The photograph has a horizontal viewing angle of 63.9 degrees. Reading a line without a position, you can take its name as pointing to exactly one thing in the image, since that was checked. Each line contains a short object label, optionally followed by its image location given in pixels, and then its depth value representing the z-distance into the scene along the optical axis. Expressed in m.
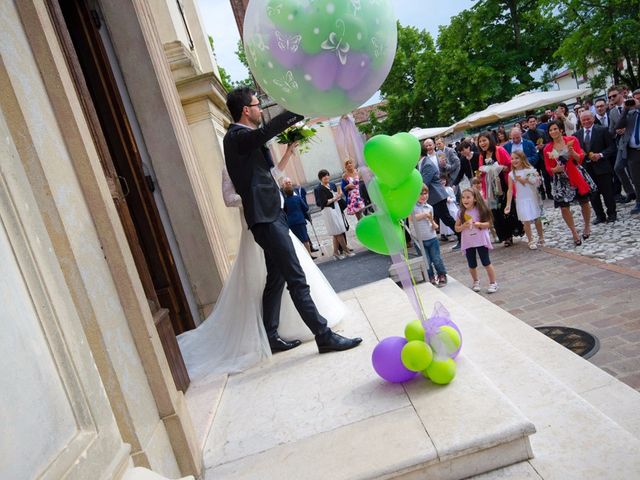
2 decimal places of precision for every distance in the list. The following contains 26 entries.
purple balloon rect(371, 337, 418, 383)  2.93
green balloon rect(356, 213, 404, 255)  3.05
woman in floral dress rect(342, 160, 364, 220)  10.74
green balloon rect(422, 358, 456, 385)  2.80
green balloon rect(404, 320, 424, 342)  2.97
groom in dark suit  3.78
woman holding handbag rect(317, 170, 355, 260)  11.30
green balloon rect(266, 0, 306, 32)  2.38
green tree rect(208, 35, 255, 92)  33.32
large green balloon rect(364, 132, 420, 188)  2.82
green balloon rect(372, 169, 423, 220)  2.97
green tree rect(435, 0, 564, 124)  31.02
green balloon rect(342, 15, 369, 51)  2.38
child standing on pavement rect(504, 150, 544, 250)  7.86
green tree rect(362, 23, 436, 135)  38.25
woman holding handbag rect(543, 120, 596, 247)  7.77
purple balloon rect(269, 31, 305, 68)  2.44
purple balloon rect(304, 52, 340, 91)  2.44
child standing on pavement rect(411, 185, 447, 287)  6.57
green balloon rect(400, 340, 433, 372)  2.82
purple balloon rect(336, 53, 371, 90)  2.48
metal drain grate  4.16
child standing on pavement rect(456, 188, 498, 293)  6.36
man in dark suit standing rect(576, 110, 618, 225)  8.51
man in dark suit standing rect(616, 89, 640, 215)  8.02
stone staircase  2.27
